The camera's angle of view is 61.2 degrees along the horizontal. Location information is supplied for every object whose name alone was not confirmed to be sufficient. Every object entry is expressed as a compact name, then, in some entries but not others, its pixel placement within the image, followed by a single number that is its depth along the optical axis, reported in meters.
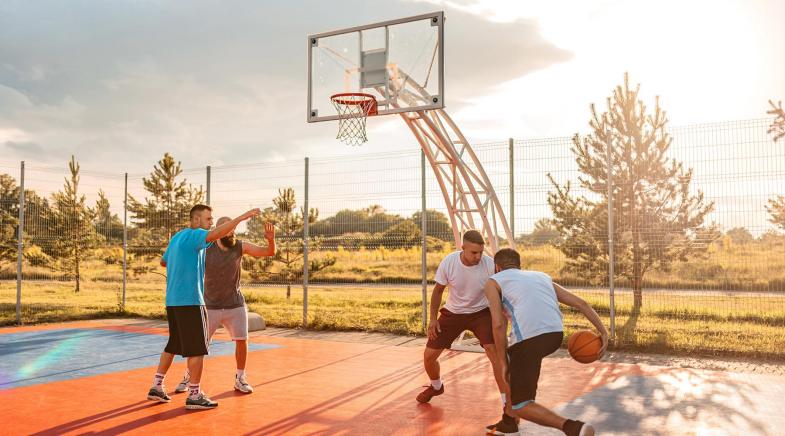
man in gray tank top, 7.37
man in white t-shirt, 6.35
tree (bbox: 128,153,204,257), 16.52
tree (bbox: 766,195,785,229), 9.69
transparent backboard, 10.61
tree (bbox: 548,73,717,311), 10.55
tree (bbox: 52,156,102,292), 18.72
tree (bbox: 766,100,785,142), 9.98
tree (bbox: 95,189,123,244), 16.45
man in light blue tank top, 4.82
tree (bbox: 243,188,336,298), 16.47
